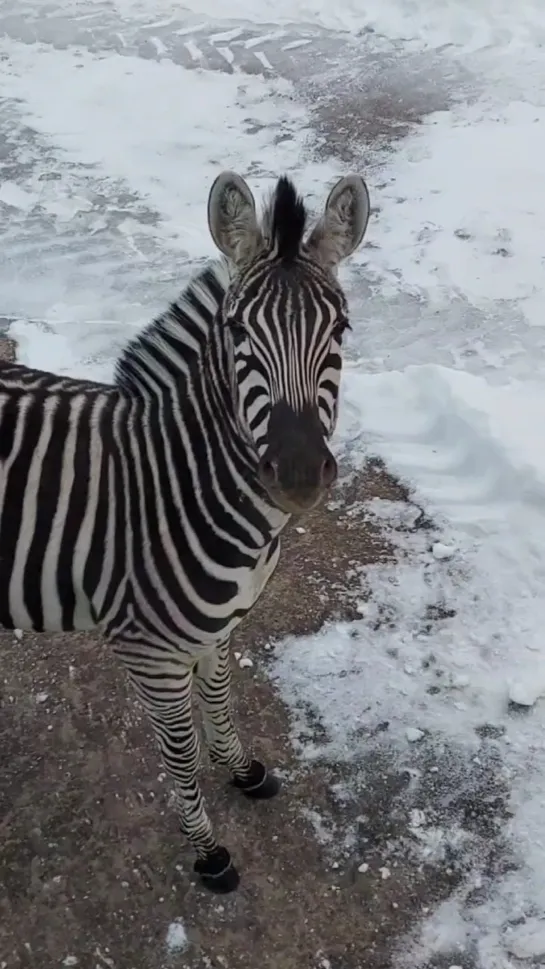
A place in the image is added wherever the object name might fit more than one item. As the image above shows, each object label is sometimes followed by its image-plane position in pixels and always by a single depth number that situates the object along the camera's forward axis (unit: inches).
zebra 92.6
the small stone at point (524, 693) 144.9
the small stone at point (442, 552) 171.2
